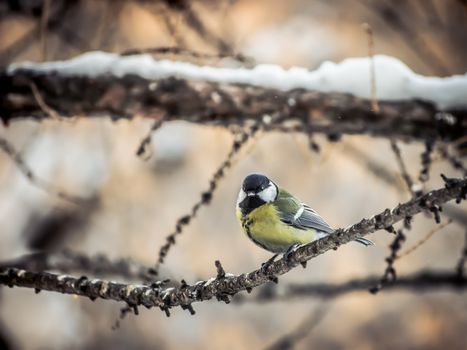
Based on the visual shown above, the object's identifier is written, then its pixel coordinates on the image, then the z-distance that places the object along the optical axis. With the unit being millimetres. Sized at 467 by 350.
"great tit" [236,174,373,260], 4605
